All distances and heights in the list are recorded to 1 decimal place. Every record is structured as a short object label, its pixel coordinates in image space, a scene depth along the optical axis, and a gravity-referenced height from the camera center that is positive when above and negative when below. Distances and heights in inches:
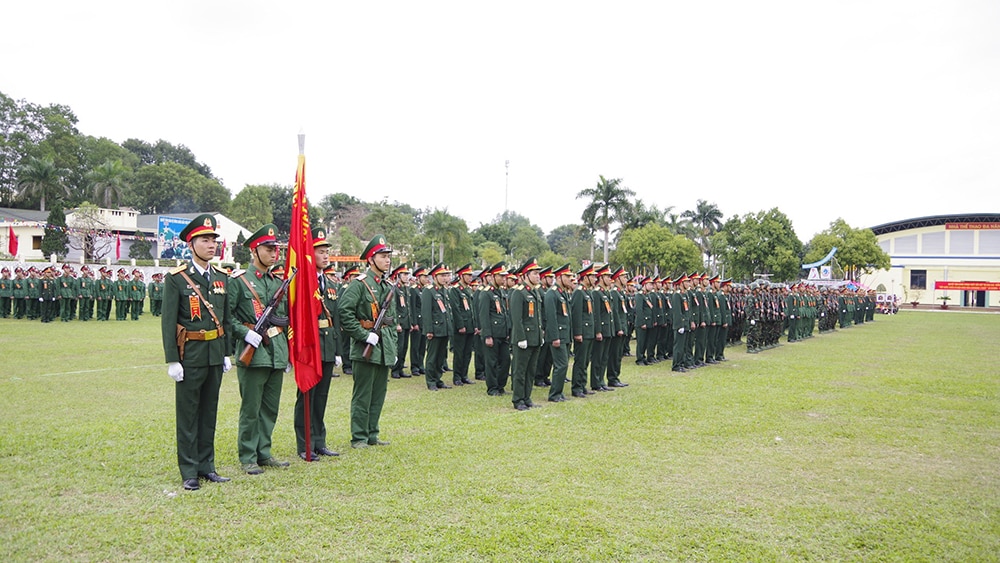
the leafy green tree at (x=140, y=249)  1863.2 +103.5
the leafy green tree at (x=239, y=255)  1783.5 +93.1
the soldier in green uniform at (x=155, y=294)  1048.8 -14.1
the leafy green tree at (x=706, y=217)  3100.4 +400.8
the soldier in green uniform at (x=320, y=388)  249.3 -38.8
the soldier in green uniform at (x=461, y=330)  453.7 -25.5
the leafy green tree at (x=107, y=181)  2267.5 +365.7
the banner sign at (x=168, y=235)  1859.0 +148.3
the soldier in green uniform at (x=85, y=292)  895.1 -11.6
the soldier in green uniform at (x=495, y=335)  404.5 -26.0
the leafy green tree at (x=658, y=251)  1843.0 +140.3
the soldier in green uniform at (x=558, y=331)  365.7 -19.9
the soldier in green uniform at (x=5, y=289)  882.3 -11.0
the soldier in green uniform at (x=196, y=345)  206.4 -18.9
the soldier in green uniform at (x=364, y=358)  259.6 -26.0
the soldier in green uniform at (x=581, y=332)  392.2 -21.4
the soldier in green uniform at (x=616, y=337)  427.8 -26.1
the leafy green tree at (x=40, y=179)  2236.7 +360.6
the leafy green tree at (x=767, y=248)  1475.1 +126.7
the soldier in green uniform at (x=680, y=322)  511.2 -17.7
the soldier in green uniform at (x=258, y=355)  224.4 -23.5
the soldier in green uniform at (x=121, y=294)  929.5 -13.6
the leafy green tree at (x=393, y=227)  2444.6 +251.1
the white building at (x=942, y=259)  2546.8 +194.6
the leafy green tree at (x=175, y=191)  2596.0 +386.8
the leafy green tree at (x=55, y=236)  1603.7 +115.8
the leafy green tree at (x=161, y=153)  3157.0 +653.3
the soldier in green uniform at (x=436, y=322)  424.2 -19.5
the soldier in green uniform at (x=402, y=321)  467.5 -21.2
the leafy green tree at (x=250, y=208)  2243.1 +283.0
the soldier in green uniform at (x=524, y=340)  352.8 -24.1
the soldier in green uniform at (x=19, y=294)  874.1 -16.1
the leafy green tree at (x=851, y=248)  1795.0 +157.8
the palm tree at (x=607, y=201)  1974.7 +297.0
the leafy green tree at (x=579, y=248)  2124.8 +206.7
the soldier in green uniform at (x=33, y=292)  864.3 -13.1
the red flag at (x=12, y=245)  1426.3 +81.1
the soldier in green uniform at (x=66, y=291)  874.8 -10.9
